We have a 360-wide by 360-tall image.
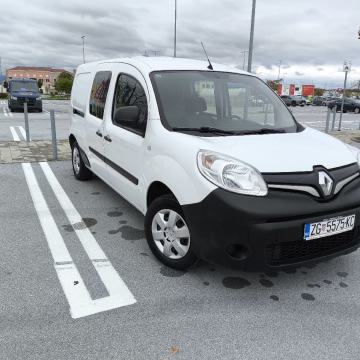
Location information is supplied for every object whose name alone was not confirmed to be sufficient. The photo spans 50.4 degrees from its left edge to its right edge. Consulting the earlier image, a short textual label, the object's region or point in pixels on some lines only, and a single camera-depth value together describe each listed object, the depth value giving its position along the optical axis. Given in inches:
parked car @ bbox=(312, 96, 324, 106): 1966.0
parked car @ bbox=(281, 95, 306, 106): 1758.1
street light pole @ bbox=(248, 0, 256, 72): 482.9
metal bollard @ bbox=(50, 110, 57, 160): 302.3
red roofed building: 5990.2
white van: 104.6
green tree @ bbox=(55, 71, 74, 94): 2932.6
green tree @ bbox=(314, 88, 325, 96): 3711.1
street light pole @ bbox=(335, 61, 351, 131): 567.2
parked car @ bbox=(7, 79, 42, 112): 813.9
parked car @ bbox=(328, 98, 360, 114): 1250.7
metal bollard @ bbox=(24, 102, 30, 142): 389.1
